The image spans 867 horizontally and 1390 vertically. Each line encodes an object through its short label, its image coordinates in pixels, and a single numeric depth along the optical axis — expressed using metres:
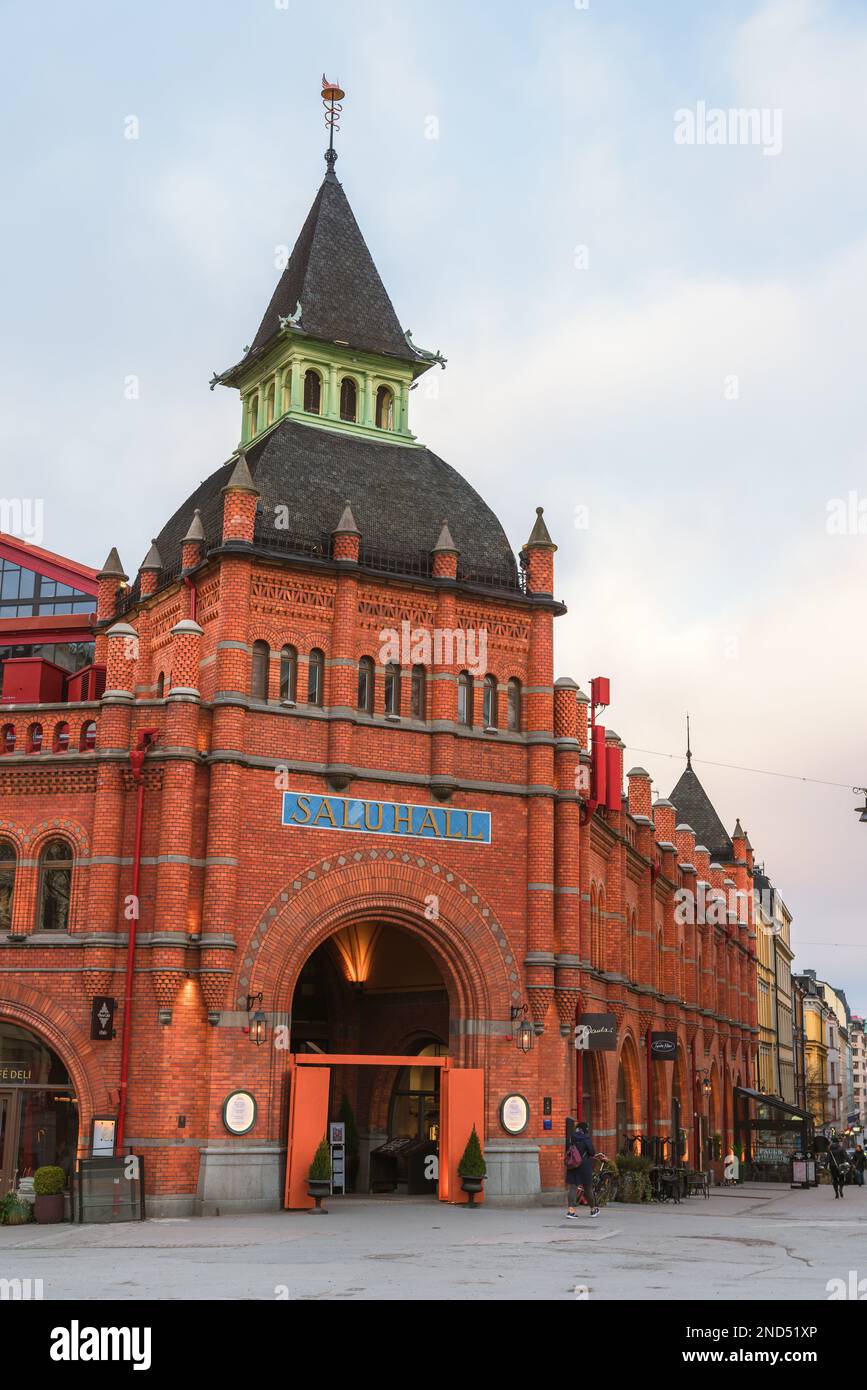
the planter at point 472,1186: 30.28
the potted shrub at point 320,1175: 28.00
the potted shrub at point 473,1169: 30.19
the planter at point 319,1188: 28.09
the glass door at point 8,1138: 28.09
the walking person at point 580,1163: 29.12
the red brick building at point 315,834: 28.88
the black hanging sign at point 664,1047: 44.16
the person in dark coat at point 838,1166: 40.81
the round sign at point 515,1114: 31.67
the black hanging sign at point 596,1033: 34.28
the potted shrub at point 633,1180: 33.62
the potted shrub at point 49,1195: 26.67
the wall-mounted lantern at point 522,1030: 32.25
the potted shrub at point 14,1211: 26.50
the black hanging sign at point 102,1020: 28.47
